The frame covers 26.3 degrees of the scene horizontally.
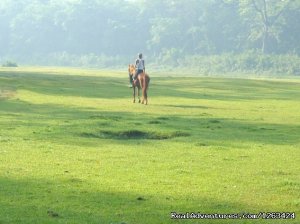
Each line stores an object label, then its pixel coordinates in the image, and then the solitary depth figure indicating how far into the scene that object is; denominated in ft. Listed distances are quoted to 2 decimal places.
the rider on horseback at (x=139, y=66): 99.91
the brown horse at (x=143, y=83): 98.43
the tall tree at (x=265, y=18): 380.78
